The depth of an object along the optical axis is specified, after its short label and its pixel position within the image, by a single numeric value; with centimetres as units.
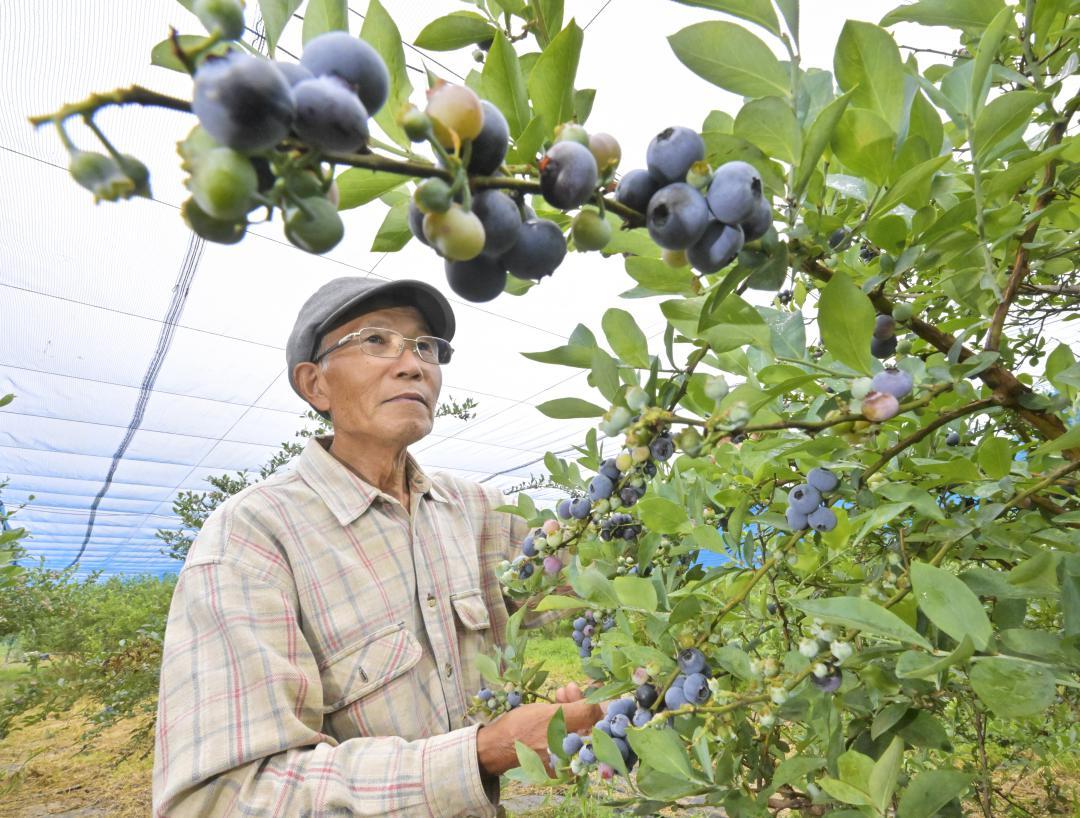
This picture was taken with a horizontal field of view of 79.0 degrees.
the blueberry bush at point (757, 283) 31
